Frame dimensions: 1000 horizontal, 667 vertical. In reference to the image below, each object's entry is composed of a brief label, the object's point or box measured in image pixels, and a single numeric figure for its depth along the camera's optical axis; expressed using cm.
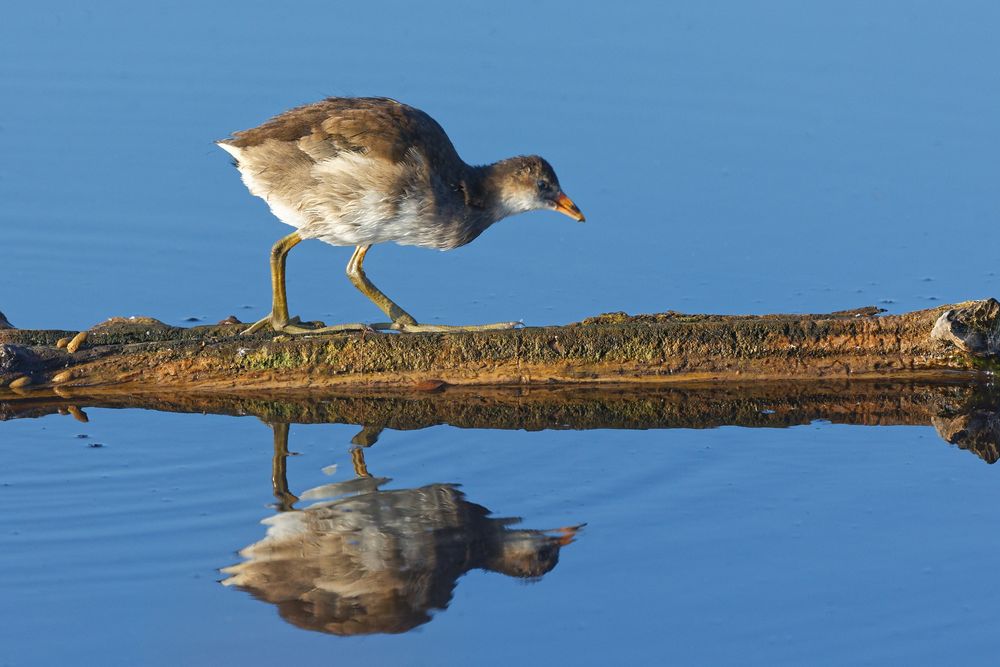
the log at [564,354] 1728
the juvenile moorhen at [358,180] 1806
